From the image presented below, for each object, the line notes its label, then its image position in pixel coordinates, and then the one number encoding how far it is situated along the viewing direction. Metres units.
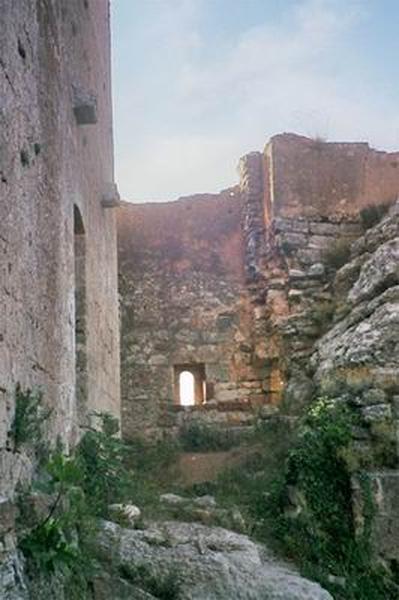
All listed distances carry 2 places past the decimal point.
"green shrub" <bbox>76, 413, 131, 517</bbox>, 6.50
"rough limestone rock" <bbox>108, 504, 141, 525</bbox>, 6.53
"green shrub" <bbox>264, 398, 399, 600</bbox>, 6.93
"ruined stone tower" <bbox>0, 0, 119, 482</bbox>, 4.40
